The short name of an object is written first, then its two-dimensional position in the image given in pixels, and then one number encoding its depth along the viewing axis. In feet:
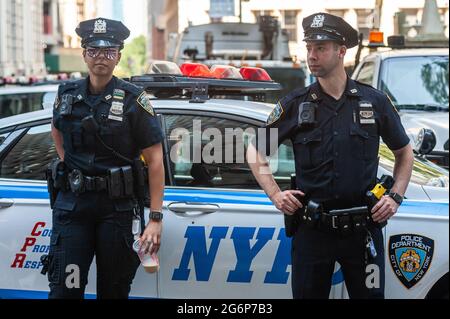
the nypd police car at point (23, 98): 32.41
